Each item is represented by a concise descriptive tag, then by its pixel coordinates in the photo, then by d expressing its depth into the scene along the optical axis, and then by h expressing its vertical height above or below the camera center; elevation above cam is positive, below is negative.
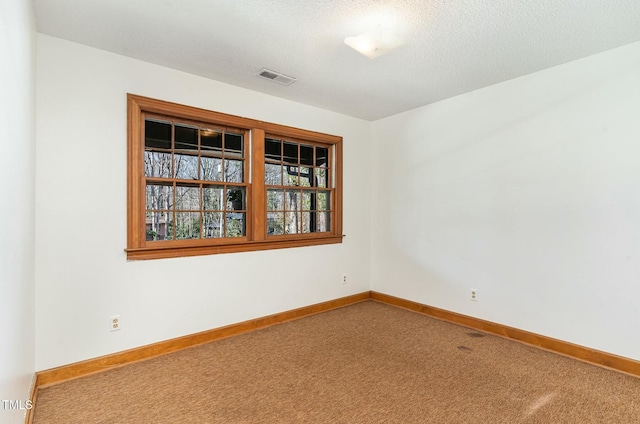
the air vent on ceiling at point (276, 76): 3.17 +1.37
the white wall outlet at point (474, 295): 3.67 -0.90
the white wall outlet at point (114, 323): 2.75 -0.90
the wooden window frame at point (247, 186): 2.86 +0.25
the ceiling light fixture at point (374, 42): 2.33 +1.24
